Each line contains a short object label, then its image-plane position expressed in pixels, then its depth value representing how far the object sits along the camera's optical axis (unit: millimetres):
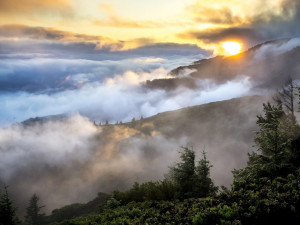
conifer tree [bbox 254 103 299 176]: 18125
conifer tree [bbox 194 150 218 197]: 25584
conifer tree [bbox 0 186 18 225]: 28598
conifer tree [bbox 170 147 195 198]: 26453
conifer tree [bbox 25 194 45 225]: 99188
